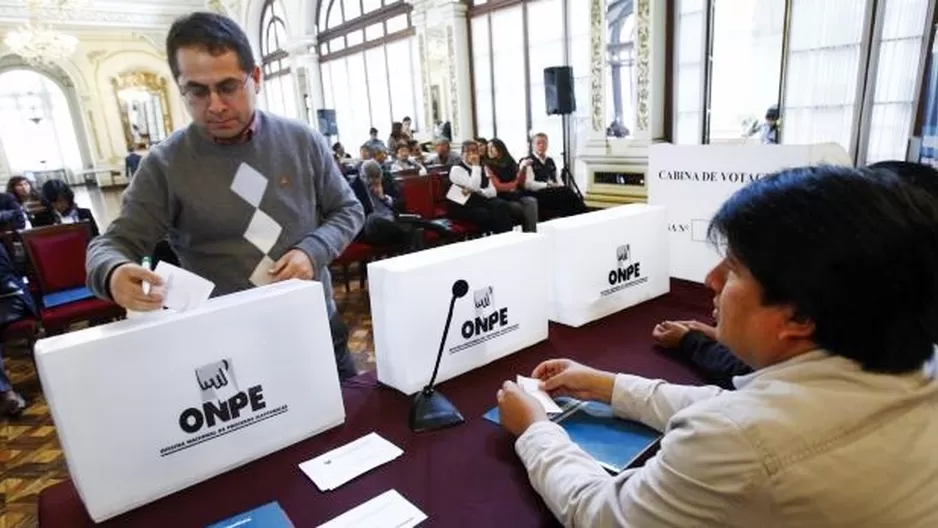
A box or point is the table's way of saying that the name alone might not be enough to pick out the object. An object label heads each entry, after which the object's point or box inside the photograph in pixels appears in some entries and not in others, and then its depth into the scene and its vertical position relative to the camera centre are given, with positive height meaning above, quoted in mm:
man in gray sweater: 1074 -108
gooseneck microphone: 921 -486
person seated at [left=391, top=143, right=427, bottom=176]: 6396 -423
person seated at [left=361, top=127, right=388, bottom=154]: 6088 -205
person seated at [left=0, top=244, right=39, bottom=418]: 2666 -766
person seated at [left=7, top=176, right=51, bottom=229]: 4748 -472
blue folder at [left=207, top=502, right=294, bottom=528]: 693 -483
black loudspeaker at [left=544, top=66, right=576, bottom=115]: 5605 +251
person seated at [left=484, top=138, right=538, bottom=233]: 5279 -605
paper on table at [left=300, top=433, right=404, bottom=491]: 800 -498
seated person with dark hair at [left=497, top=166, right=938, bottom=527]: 510 -278
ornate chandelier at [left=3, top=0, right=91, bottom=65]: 9906 +1974
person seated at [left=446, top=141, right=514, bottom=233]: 4715 -687
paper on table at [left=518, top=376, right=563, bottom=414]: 942 -485
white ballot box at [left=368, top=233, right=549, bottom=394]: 992 -354
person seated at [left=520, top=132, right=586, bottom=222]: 5598 -702
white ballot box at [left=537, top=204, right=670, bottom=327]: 1273 -360
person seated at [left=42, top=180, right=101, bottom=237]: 4488 -458
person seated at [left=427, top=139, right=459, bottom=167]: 6652 -379
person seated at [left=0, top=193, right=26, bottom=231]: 4176 -495
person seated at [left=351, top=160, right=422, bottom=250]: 4156 -666
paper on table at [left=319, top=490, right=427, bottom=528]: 701 -497
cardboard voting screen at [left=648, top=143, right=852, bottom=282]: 1366 -193
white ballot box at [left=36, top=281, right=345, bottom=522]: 716 -360
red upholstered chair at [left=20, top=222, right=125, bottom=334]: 2859 -662
